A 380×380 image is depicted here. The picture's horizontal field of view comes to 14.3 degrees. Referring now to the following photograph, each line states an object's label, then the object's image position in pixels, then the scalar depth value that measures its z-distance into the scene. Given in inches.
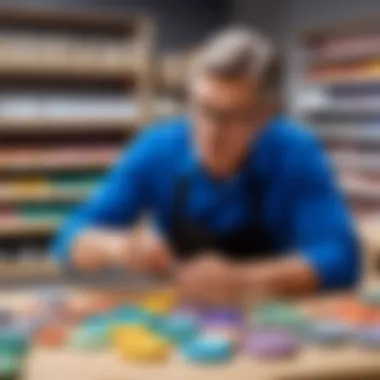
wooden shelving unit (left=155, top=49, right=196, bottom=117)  159.9
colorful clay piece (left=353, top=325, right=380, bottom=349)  67.8
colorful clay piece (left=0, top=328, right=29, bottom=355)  65.9
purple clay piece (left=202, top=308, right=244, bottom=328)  70.4
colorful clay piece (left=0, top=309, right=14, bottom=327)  69.9
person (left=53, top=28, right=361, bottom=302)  77.7
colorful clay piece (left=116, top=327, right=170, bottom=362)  65.1
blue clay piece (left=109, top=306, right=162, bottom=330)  69.9
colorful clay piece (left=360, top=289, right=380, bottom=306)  74.9
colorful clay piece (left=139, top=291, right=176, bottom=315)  72.6
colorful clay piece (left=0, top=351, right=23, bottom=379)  63.3
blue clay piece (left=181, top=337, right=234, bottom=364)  65.2
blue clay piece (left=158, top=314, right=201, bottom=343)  67.9
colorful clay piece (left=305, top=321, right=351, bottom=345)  68.1
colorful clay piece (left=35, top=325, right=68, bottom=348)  66.8
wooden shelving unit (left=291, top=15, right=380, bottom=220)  140.3
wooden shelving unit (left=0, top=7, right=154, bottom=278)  157.4
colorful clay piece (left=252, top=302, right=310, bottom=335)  70.1
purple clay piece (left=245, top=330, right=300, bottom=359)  65.9
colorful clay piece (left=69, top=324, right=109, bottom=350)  66.4
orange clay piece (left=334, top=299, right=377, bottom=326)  71.4
